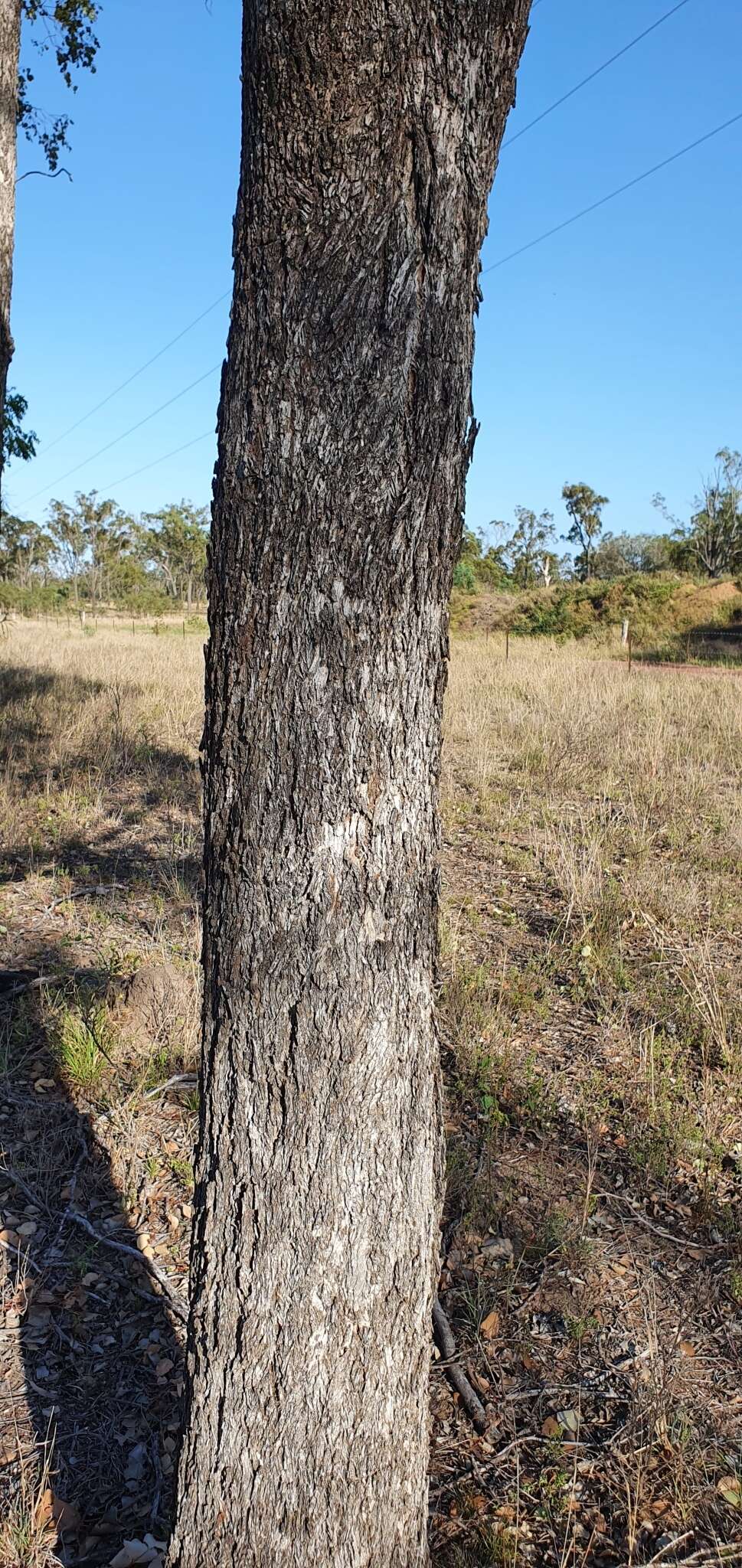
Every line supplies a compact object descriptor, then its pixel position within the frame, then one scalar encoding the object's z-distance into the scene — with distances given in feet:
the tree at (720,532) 123.34
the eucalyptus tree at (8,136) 13.84
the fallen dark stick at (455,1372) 7.43
